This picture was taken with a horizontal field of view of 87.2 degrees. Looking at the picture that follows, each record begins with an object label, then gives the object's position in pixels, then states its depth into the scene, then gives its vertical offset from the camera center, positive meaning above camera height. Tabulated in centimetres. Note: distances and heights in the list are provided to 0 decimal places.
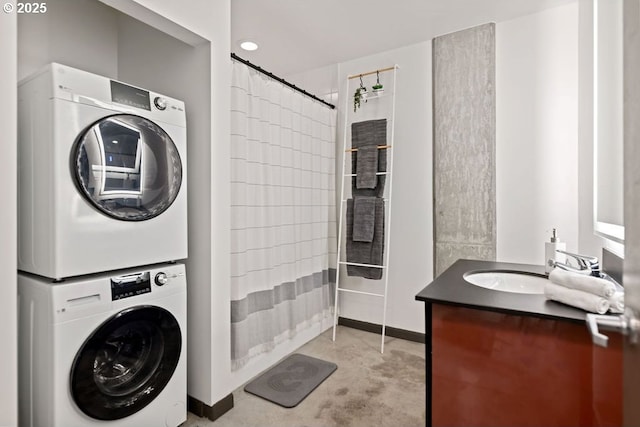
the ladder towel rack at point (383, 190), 305 +22
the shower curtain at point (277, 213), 225 +0
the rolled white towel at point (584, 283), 112 -25
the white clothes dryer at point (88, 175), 139 +18
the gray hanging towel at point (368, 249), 303 -33
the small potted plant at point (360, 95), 323 +114
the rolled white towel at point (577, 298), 111 -30
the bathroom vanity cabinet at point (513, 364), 108 -53
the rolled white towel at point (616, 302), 109 -29
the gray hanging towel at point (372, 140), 308 +68
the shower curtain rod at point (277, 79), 223 +105
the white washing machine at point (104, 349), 137 -62
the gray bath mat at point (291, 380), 218 -118
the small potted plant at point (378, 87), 305 +114
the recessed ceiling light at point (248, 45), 289 +147
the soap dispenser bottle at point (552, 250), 170 -19
